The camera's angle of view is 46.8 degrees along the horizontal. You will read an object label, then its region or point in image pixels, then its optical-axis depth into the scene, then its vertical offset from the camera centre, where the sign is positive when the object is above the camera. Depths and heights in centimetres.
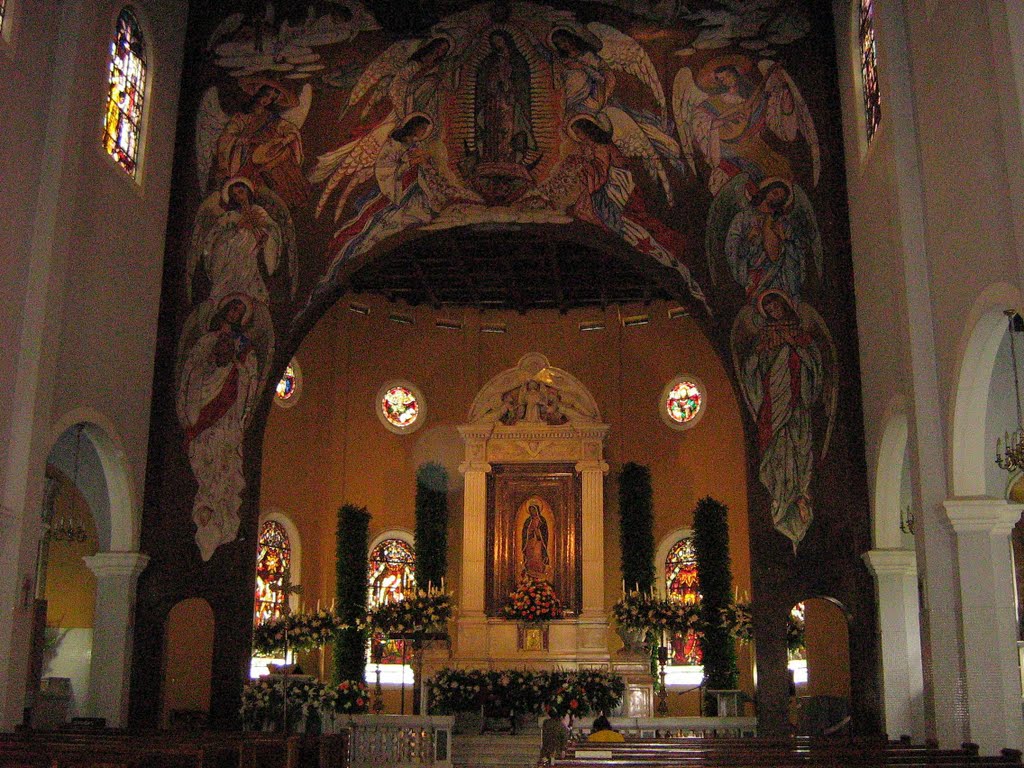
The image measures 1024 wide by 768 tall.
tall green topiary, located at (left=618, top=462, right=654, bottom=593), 2455 +322
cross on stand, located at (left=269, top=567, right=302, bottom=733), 1619 +103
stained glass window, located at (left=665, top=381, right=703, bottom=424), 2659 +619
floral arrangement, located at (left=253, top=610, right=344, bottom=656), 1822 +74
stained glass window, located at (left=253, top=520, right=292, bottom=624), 2362 +229
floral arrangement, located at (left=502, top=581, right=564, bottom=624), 2328 +151
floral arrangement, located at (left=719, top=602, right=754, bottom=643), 2025 +107
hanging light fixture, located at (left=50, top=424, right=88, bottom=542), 1535 +267
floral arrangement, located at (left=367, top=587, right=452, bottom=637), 2030 +115
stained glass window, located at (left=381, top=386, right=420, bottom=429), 2740 +621
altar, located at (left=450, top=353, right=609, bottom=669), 2422 +374
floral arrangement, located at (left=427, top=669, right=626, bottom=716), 1903 -9
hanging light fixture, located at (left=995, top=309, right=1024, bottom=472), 1073 +207
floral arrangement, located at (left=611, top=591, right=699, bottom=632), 2088 +119
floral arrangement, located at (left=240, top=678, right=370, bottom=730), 1648 -29
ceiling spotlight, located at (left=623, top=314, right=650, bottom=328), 2745 +819
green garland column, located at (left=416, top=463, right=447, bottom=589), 2508 +319
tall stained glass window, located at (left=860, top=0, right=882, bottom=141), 1576 +813
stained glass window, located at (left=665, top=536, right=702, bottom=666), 2575 +237
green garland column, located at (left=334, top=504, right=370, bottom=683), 2344 +188
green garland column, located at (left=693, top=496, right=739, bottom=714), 2184 +179
